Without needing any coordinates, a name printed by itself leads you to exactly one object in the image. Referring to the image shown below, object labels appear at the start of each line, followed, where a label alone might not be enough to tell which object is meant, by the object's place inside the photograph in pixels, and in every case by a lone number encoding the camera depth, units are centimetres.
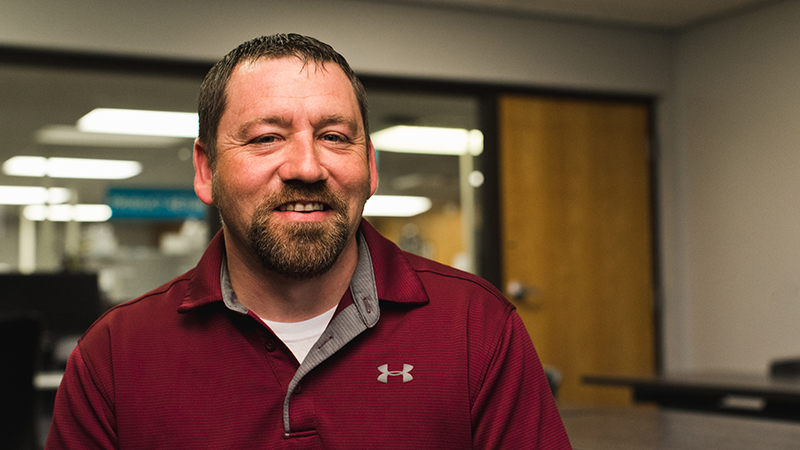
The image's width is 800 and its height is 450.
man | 108
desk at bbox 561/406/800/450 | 154
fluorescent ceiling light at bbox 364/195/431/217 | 420
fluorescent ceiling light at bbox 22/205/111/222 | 360
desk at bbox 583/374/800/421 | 238
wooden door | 439
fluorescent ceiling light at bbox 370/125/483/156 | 429
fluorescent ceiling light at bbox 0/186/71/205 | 354
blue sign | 372
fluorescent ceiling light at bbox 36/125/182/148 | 365
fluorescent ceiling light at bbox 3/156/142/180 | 358
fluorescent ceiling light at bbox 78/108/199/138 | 371
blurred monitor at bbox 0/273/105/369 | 347
